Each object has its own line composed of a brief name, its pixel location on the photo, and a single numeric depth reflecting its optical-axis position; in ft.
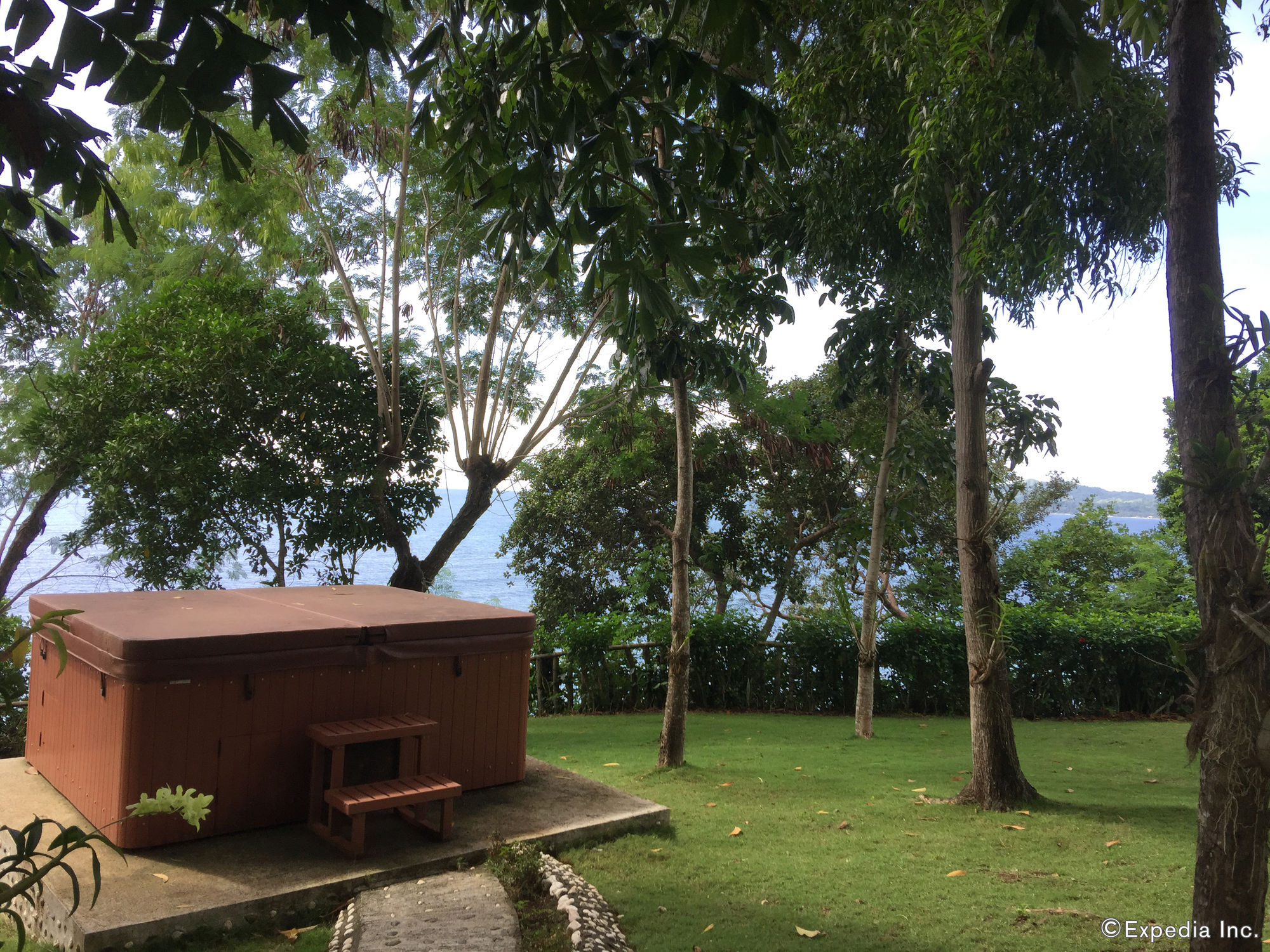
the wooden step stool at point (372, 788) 13.58
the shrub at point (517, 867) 12.64
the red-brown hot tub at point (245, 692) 13.53
